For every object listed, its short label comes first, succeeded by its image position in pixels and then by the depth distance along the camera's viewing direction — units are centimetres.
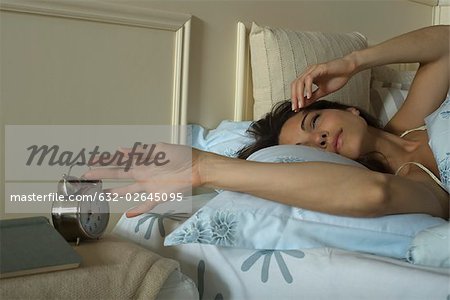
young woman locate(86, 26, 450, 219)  98
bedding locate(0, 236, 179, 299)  78
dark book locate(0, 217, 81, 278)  80
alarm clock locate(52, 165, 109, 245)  98
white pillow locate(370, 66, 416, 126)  188
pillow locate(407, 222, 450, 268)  91
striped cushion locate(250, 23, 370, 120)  168
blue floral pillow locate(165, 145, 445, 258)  97
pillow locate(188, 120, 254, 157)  155
